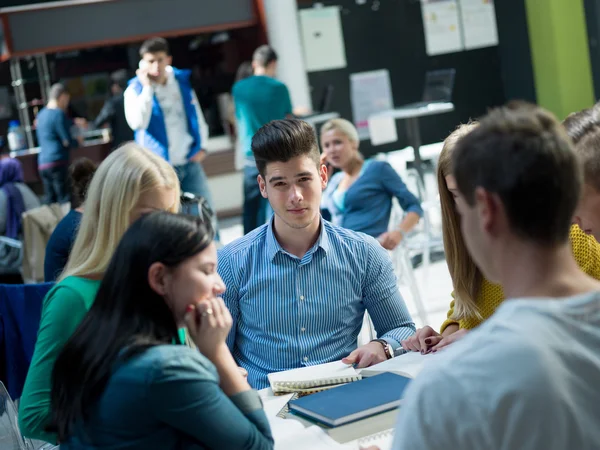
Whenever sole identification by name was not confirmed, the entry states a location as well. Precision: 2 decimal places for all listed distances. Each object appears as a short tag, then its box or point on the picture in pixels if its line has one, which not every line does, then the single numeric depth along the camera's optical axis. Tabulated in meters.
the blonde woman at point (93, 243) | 1.92
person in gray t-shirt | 1.04
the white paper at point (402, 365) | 2.01
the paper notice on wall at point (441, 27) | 10.88
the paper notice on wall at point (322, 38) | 10.41
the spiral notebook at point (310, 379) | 1.98
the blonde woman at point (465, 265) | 2.28
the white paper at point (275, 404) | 1.88
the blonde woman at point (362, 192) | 4.54
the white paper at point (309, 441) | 1.63
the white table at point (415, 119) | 7.52
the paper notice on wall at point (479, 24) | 11.06
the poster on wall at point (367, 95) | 10.77
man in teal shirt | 6.35
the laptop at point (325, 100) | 9.33
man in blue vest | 5.77
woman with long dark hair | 1.42
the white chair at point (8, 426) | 2.33
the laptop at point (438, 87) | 8.11
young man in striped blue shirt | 2.47
